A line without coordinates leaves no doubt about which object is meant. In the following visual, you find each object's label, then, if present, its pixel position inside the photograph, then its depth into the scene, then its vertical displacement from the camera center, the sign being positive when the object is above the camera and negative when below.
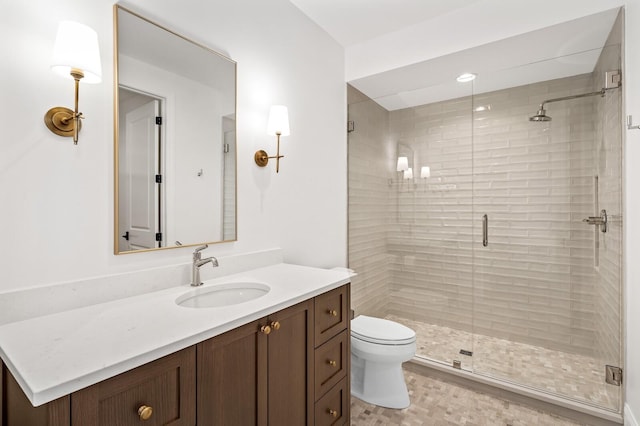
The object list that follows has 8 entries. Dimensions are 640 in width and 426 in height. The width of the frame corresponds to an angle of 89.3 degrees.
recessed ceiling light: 2.44 +1.02
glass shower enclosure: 2.04 -0.11
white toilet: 1.98 -0.96
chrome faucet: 1.42 -0.24
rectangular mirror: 1.29 +0.32
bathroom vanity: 0.72 -0.41
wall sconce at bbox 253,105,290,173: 1.84 +0.50
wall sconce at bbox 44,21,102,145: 1.02 +0.48
